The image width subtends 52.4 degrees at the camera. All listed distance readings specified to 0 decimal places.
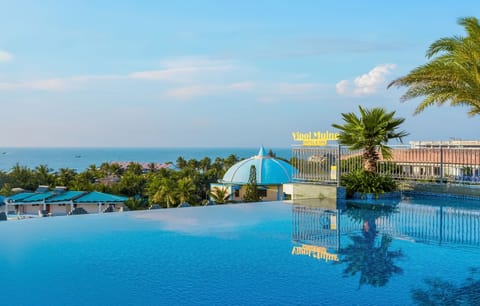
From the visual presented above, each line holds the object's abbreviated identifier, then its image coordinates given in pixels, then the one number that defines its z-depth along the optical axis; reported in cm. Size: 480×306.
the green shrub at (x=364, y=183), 1571
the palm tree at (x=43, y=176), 5962
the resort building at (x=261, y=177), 4331
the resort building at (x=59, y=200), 3262
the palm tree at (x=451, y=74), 1430
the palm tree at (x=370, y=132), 1561
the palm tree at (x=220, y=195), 4386
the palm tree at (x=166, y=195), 4788
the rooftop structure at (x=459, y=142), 3350
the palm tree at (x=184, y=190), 4797
